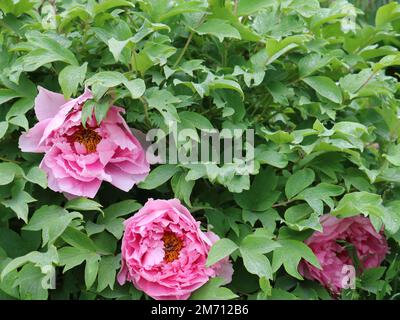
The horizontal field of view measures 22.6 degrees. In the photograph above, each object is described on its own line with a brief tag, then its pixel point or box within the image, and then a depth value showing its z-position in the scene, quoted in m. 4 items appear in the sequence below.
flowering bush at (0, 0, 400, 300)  1.30
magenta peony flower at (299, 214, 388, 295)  1.40
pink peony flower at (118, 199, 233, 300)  1.29
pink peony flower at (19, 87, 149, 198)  1.33
